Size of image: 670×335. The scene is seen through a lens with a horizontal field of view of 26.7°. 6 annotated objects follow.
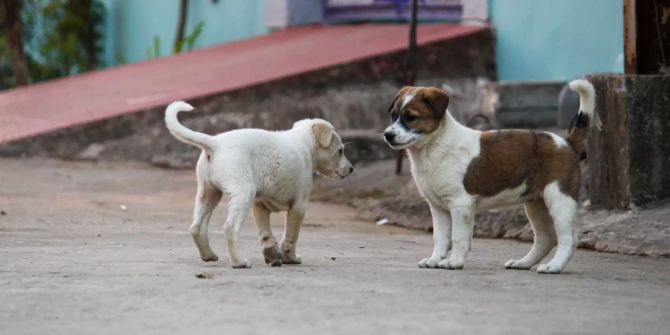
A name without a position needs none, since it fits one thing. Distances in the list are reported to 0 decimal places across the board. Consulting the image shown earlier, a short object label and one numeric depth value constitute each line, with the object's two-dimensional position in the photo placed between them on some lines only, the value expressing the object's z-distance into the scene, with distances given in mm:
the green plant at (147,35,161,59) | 22520
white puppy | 7258
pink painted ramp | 15555
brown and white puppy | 7367
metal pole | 12594
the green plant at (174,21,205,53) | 21328
